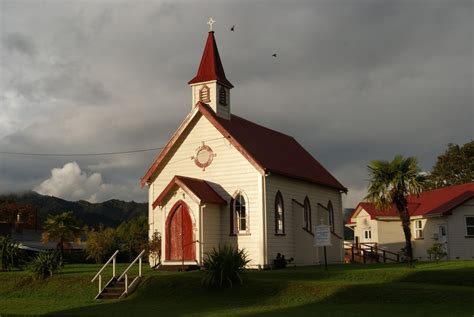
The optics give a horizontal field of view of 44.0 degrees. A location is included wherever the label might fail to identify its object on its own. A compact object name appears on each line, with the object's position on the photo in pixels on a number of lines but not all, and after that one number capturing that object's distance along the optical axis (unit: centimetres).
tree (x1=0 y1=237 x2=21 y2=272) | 3234
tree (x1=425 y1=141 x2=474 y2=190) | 6519
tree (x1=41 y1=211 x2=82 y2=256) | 5031
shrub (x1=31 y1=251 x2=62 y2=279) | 2733
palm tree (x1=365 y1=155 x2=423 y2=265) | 3023
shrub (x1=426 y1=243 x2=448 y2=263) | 3253
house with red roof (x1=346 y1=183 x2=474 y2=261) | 4206
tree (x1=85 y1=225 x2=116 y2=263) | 4278
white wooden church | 3009
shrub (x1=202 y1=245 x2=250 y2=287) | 2330
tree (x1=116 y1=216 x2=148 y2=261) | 3234
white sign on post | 2772
